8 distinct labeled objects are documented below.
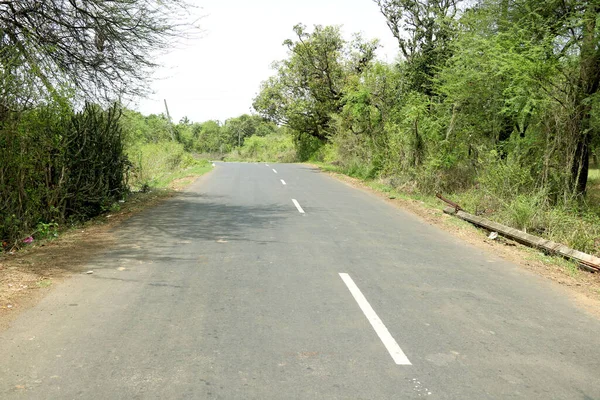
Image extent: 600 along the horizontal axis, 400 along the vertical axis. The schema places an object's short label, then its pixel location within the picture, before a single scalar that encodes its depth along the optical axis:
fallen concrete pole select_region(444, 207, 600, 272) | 7.84
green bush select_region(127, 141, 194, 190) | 19.59
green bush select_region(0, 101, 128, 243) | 7.96
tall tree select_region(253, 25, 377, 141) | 33.81
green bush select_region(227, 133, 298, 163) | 53.59
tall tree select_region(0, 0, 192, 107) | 9.62
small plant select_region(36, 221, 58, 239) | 8.87
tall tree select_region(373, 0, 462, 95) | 20.56
